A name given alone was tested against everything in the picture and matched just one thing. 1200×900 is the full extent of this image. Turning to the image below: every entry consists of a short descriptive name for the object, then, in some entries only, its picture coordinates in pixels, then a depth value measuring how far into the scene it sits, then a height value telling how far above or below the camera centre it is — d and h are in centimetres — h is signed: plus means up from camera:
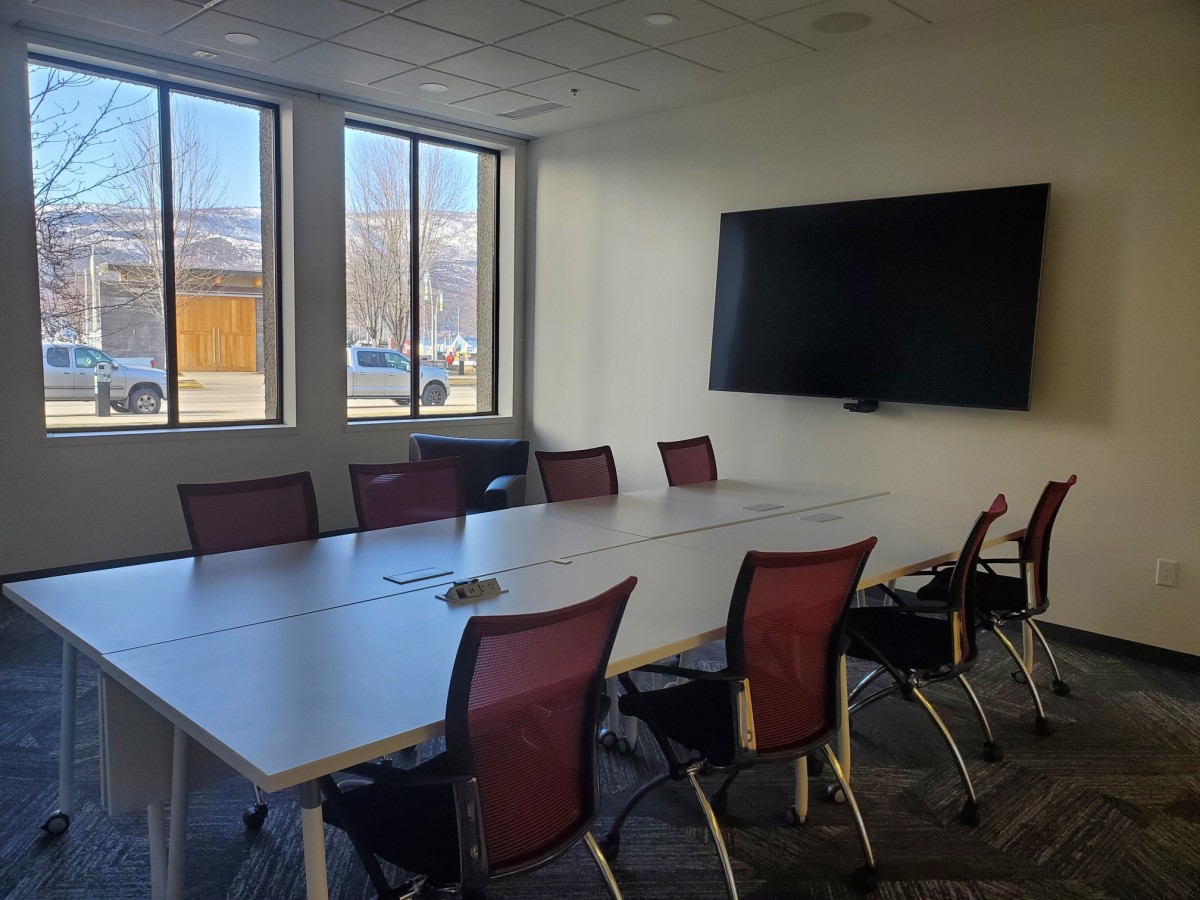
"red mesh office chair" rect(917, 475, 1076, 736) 365 -96
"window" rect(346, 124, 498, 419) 692 +58
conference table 176 -74
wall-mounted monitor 482 +38
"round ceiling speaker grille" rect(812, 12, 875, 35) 450 +174
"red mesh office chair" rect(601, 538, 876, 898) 233 -88
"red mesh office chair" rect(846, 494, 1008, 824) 299 -102
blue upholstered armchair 633 -76
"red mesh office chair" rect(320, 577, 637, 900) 175 -87
